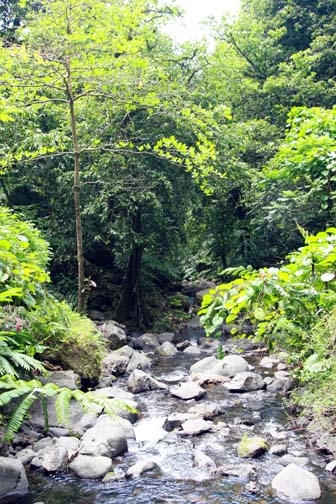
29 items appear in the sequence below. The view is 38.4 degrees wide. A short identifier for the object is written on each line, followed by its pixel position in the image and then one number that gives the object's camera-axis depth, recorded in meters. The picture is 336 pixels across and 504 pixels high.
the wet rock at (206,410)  6.34
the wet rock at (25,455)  4.67
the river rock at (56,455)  4.63
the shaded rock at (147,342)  11.65
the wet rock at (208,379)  8.03
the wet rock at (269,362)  9.20
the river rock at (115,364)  8.61
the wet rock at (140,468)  4.64
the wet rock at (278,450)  4.99
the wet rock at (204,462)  4.78
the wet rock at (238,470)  4.59
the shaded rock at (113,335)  10.84
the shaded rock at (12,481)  4.07
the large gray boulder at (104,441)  4.94
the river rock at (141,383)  7.62
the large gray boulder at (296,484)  4.14
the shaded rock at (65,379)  5.97
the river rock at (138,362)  9.21
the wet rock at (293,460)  4.71
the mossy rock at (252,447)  5.00
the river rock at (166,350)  10.79
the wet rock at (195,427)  5.74
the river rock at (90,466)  4.60
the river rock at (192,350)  10.90
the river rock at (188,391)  7.22
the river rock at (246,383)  7.57
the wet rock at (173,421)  6.02
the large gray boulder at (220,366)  8.53
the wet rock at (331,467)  4.55
